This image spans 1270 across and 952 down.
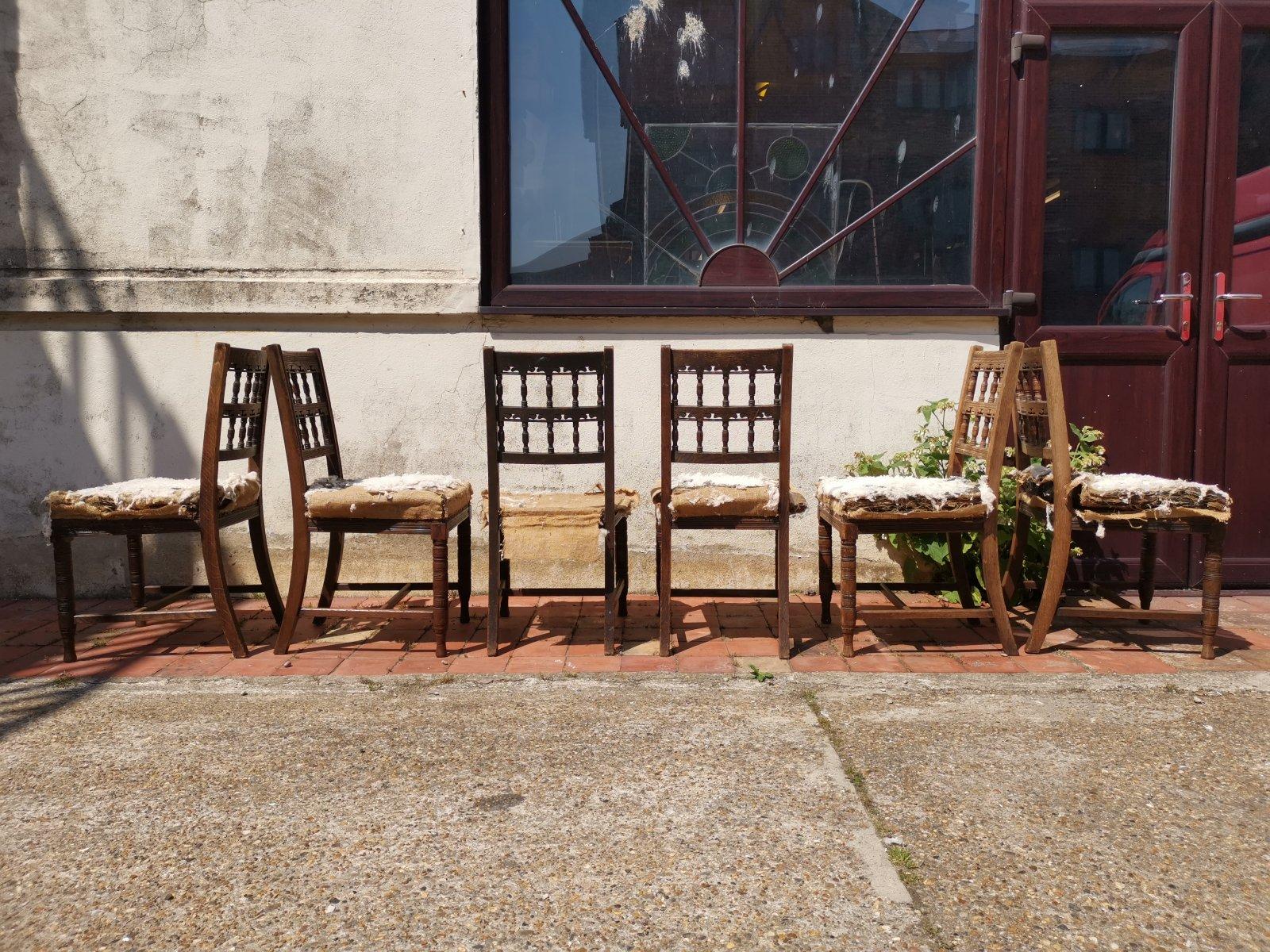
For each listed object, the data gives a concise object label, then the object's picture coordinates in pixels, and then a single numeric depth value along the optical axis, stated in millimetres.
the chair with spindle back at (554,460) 3297
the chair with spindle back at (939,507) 3334
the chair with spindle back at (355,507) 3381
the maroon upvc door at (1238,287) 4320
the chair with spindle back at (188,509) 3375
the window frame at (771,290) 4406
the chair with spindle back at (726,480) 3234
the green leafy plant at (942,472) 4070
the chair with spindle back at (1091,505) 3303
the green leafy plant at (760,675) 3188
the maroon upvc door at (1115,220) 4332
